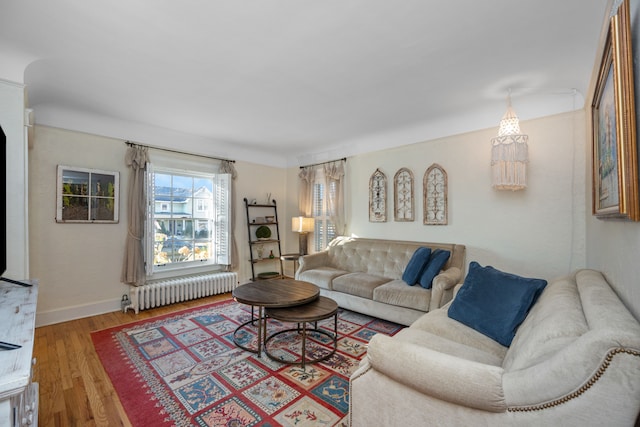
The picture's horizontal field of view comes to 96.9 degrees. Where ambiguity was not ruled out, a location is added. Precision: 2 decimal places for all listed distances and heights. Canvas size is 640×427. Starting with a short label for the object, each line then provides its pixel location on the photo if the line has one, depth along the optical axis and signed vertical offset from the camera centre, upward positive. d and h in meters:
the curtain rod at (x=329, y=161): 4.86 +0.90
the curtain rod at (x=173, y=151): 3.88 +0.93
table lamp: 5.15 -0.28
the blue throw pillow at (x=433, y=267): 3.18 -0.64
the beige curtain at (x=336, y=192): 4.85 +0.34
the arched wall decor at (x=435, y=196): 3.78 +0.21
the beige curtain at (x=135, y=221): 3.80 -0.12
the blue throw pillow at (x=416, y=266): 3.32 -0.65
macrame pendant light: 2.91 +0.60
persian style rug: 1.84 -1.31
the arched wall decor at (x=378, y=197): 4.39 +0.23
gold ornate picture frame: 0.99 +0.34
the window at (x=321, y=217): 5.21 -0.10
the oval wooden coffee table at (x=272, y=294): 2.56 -0.81
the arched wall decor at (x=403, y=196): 4.09 +0.23
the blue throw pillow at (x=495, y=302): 1.85 -0.64
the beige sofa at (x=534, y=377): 0.84 -0.60
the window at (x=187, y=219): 4.18 -0.10
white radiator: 3.77 -1.12
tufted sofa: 3.02 -0.86
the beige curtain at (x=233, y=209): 4.83 +0.04
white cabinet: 0.88 -0.54
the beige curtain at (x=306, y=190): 5.38 +0.42
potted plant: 5.26 -0.39
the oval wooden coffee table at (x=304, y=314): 2.36 -0.89
